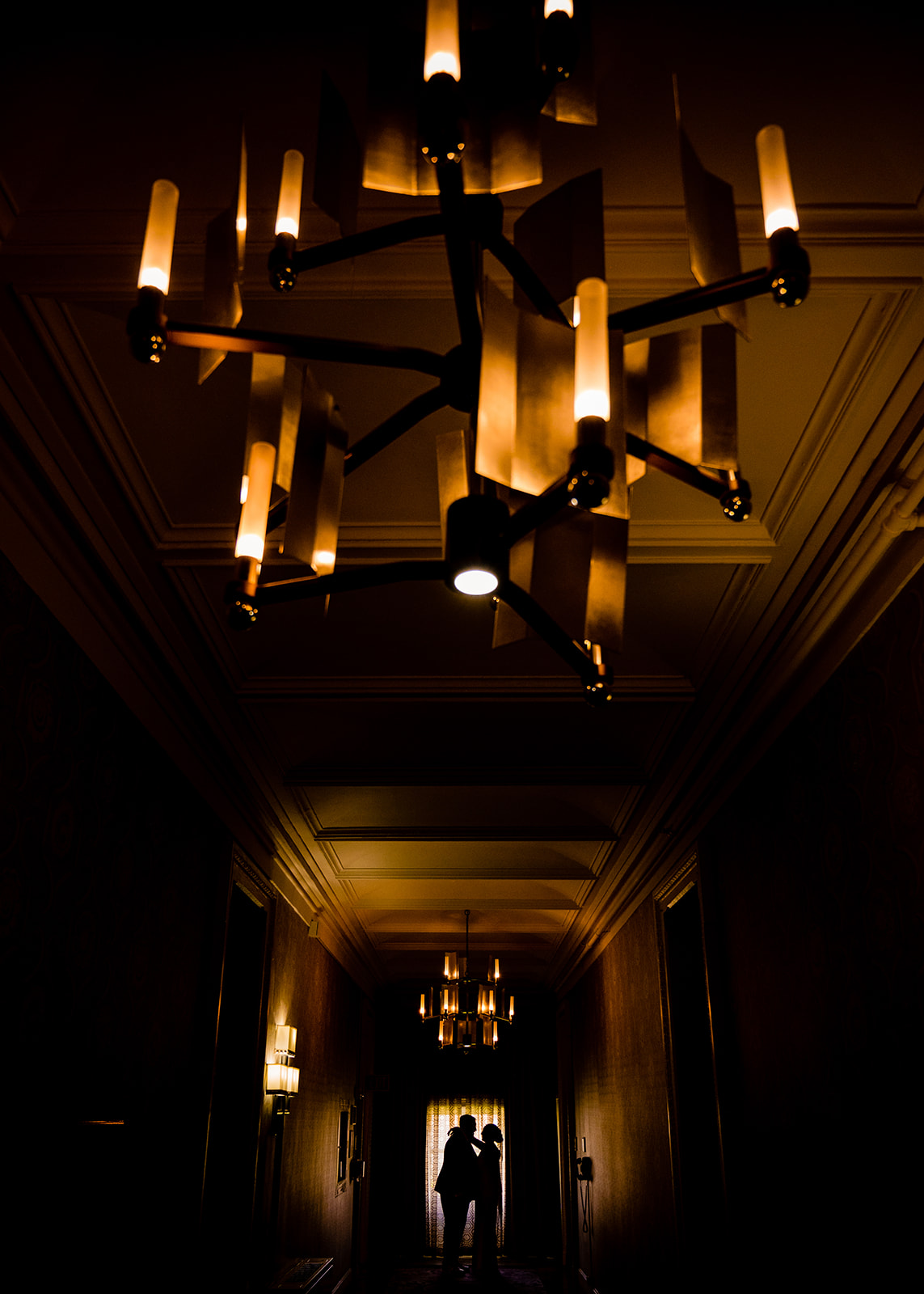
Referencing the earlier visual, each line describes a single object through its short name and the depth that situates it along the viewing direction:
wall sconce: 7.12
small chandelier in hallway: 10.63
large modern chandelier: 1.34
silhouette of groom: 13.56
